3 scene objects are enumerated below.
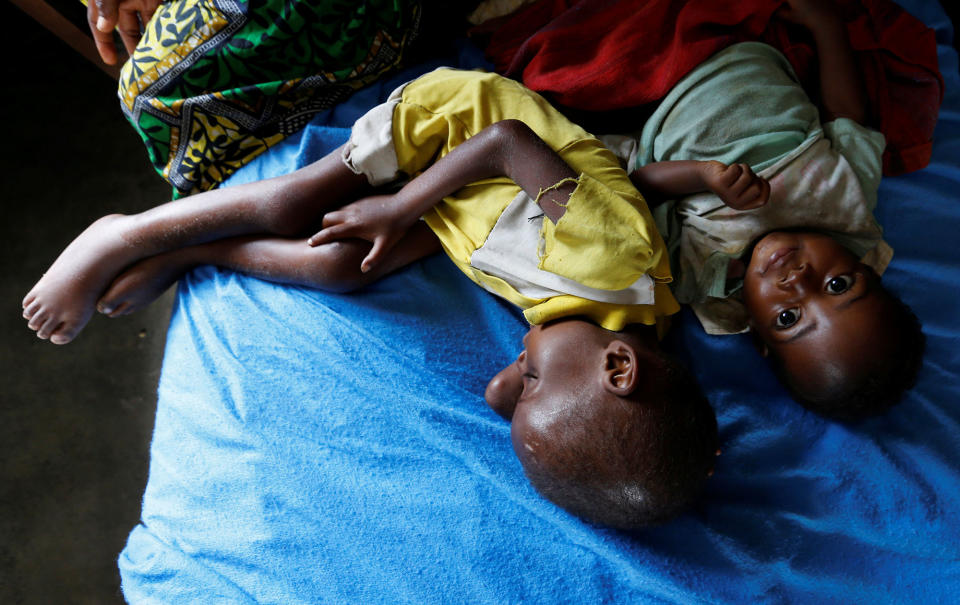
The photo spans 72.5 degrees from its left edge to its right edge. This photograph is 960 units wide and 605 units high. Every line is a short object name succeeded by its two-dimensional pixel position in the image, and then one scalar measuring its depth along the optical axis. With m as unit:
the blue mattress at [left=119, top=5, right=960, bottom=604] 1.08
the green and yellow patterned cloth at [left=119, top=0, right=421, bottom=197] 1.29
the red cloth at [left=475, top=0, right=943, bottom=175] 1.28
